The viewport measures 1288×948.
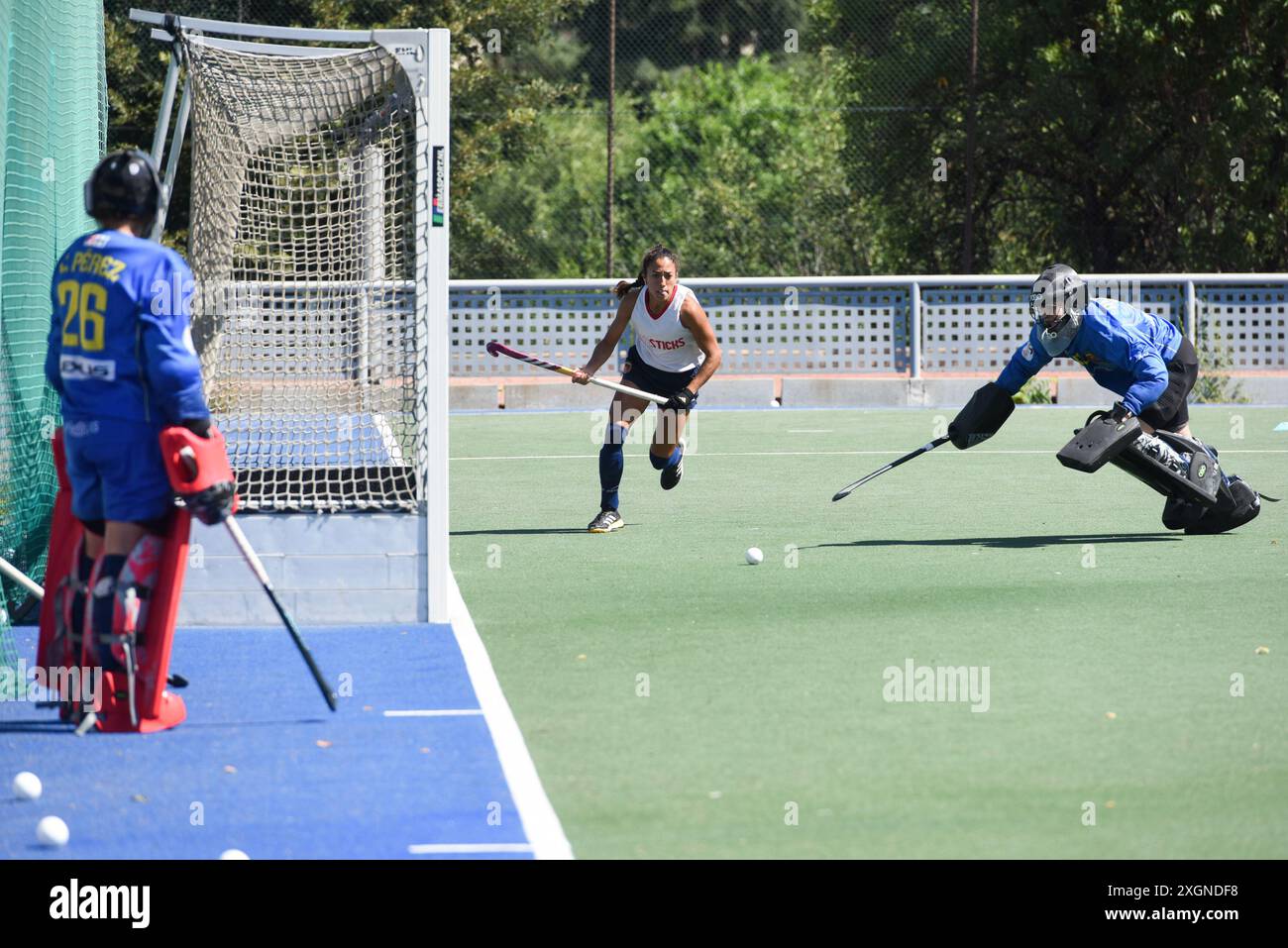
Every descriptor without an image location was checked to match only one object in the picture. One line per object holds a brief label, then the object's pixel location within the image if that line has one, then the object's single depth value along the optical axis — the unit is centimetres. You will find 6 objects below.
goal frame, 1653
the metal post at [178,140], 1814
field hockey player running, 2261
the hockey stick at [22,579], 1491
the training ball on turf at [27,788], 1088
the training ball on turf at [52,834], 991
